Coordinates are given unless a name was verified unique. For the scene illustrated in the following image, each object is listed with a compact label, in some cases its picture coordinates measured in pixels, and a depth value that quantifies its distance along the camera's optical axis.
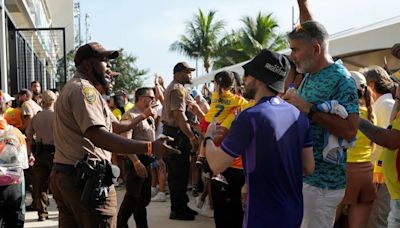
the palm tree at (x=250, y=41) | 41.88
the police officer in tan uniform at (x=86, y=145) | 3.22
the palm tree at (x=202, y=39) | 46.62
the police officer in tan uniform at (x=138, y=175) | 5.74
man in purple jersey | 2.75
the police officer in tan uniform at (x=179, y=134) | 6.96
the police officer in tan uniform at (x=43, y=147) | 7.59
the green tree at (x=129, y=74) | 47.72
